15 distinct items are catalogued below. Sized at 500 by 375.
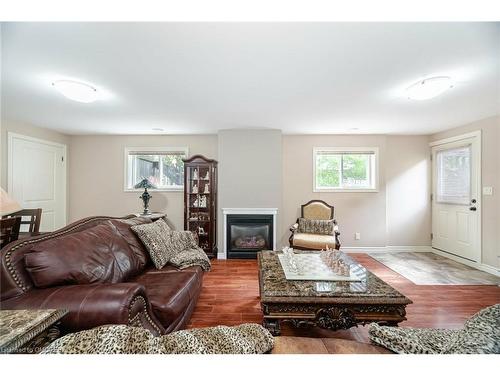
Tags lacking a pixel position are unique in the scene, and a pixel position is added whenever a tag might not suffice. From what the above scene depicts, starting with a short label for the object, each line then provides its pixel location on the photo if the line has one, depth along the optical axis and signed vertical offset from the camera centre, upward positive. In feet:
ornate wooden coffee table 5.13 -2.77
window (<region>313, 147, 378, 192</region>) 15.05 +1.19
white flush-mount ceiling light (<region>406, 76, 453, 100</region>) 6.89 +3.23
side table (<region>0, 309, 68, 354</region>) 2.71 -1.84
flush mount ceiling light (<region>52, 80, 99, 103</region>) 7.12 +3.20
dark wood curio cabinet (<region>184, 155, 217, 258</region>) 13.92 -0.80
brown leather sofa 3.85 -1.94
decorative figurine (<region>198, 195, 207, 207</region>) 14.26 -0.88
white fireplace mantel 13.80 -1.46
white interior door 11.64 +0.57
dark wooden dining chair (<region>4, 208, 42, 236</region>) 8.87 -1.28
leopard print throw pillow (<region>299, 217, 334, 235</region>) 13.26 -2.31
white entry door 11.73 -0.47
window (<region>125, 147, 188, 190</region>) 15.28 +1.46
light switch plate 11.03 -0.09
